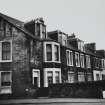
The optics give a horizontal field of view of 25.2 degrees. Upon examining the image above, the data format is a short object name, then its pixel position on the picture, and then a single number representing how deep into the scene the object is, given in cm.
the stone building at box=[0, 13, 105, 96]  2778
